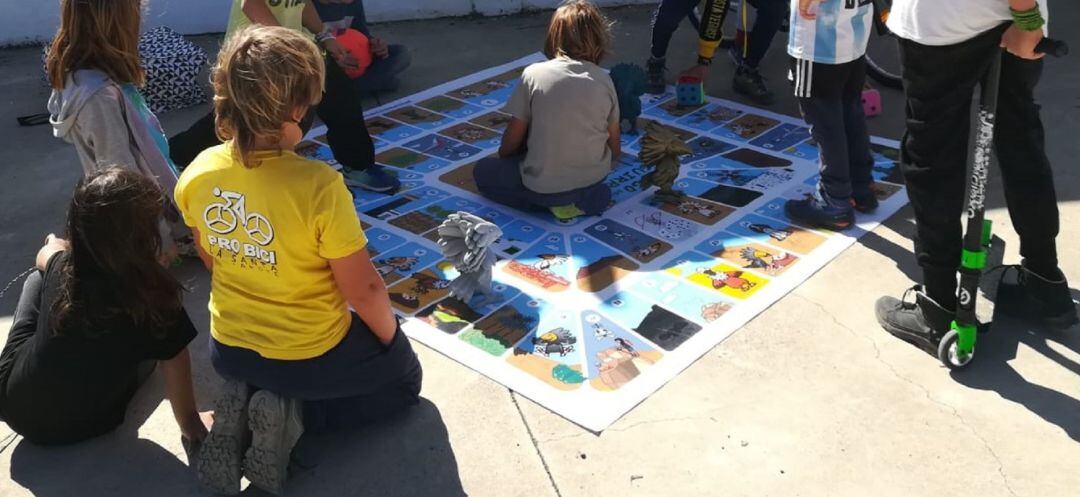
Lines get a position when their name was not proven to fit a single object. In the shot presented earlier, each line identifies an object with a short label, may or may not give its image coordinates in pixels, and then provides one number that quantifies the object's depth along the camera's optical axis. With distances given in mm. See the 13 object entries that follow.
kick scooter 2486
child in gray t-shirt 3508
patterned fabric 5023
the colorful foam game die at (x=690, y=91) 4891
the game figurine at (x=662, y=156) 3779
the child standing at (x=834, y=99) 3305
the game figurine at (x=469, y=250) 3098
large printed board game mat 2865
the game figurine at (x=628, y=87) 4422
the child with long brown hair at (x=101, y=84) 2738
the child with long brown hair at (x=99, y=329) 2268
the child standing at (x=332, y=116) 3703
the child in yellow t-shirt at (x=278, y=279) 2107
